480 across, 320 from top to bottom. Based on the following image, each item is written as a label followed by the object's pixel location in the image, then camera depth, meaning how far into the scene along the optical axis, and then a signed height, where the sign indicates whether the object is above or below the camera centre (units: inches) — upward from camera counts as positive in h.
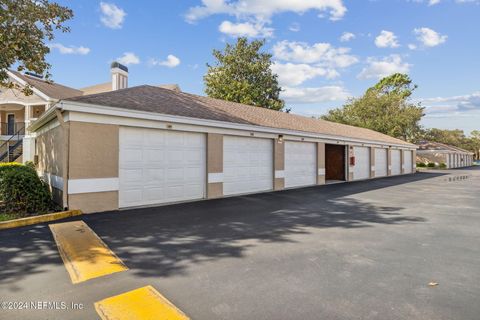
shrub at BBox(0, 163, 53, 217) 283.3 -34.1
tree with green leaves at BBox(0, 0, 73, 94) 316.8 +167.4
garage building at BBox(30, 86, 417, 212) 299.6 +19.6
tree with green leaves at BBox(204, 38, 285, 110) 1283.2 +444.2
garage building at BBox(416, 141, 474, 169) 1644.9 +54.7
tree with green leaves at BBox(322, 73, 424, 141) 1461.6 +282.8
